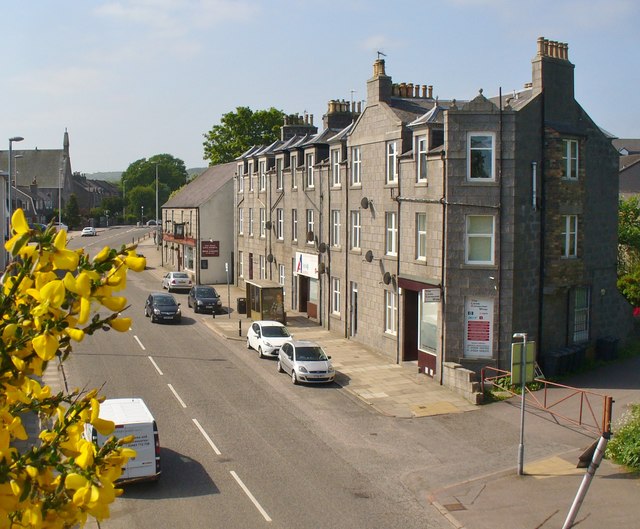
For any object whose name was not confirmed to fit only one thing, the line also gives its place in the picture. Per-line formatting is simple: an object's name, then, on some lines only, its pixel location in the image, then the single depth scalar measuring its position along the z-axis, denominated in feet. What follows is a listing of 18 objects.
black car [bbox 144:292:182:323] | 130.62
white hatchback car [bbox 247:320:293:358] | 104.27
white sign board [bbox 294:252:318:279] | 129.64
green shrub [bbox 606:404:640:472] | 59.62
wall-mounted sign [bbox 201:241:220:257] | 177.68
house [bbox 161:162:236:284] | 181.57
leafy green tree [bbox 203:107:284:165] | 254.68
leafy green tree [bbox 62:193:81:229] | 382.22
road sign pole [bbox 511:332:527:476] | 58.54
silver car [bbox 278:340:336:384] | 88.74
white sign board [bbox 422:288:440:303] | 87.35
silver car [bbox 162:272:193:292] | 170.09
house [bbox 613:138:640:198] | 202.28
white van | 54.80
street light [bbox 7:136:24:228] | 112.47
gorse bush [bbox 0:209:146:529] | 14.29
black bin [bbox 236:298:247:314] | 141.59
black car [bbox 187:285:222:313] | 142.91
